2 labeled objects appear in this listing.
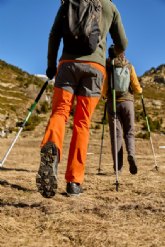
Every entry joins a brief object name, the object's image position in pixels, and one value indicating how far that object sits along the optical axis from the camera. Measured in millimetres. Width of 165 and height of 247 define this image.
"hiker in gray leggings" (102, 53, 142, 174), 8562
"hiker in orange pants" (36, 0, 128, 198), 5047
